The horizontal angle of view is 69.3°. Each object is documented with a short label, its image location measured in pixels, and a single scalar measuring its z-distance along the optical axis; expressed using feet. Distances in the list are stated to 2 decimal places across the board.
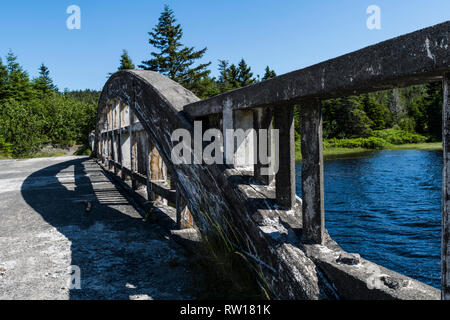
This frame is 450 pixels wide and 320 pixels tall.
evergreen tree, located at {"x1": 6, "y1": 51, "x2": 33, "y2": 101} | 139.74
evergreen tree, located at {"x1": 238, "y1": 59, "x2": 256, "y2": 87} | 144.66
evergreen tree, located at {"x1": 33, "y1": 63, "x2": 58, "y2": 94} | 169.80
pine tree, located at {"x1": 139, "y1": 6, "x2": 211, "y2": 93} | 110.22
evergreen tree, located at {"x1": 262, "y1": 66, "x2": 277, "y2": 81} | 152.68
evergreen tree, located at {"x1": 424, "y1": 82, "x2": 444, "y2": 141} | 112.69
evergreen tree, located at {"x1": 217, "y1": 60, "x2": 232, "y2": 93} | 147.22
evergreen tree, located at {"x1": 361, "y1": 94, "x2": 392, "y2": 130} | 168.04
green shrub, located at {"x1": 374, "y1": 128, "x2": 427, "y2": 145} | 129.70
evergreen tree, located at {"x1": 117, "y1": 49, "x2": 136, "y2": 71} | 121.39
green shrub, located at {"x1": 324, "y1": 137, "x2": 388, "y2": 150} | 128.16
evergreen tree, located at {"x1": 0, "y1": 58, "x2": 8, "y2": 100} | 137.59
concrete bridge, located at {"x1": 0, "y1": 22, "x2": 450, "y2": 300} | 3.86
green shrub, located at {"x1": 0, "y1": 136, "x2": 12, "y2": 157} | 85.35
